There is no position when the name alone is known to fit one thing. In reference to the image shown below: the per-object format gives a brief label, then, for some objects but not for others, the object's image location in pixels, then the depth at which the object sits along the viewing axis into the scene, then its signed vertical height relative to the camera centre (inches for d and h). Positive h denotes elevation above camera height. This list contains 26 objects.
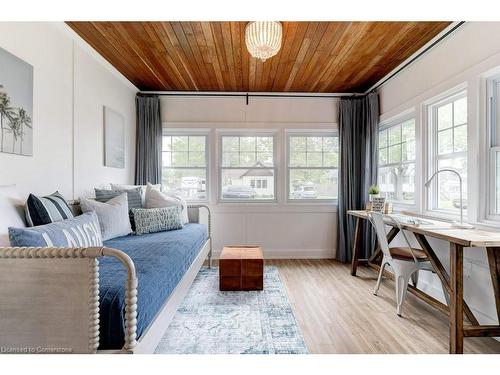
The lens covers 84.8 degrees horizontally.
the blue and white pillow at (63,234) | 54.3 -10.9
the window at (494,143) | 81.0 +13.0
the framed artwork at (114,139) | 123.1 +22.3
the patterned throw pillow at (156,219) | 111.2 -14.0
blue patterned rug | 71.6 -42.2
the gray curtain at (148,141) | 154.4 +25.5
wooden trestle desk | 66.2 -22.5
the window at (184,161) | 164.1 +15.0
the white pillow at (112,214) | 93.7 -10.3
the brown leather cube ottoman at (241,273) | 109.0 -34.6
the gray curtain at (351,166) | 155.9 +11.8
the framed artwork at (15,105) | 69.7 +21.6
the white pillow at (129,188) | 123.2 -1.0
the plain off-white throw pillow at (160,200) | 125.0 -6.6
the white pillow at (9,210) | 65.3 -6.3
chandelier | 83.5 +46.3
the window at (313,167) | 166.2 +11.8
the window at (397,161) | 126.0 +12.9
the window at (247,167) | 165.0 +11.6
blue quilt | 45.3 -20.1
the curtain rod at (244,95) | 159.9 +54.0
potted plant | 130.3 -2.6
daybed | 41.5 -18.4
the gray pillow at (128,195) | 108.3 -4.1
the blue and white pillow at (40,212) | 71.2 -6.9
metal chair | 91.0 -25.0
